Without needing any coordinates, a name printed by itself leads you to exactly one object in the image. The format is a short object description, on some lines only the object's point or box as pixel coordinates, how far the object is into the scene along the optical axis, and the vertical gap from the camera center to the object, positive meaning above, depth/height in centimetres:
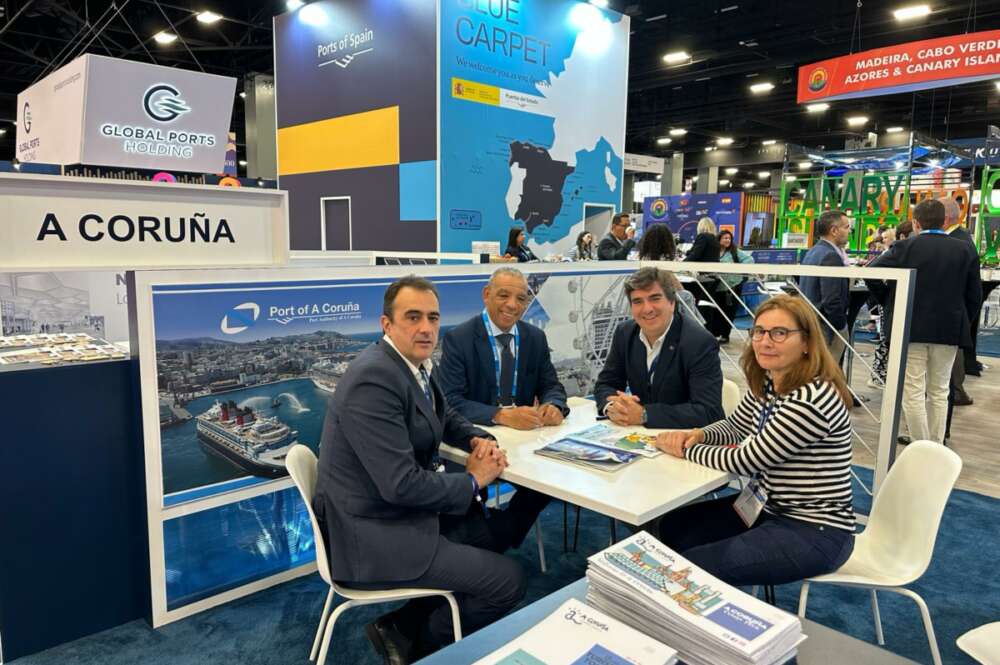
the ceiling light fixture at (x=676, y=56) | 1062 +318
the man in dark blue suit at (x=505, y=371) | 252 -50
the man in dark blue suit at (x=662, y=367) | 247 -45
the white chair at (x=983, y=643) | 140 -84
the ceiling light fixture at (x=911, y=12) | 750 +282
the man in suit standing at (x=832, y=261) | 487 -4
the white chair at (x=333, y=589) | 181 -94
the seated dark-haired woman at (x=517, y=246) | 695 +4
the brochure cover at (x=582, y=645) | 101 -62
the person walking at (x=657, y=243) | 604 +9
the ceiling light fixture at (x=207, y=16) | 916 +318
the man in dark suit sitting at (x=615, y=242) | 752 +11
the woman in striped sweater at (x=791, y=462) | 188 -61
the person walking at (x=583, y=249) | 791 +3
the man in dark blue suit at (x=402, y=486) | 177 -67
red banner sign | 636 +199
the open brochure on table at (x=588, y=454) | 199 -64
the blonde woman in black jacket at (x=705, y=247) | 746 +7
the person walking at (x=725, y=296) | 881 -58
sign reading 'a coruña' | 225 +7
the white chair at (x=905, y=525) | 189 -82
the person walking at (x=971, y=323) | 459 -45
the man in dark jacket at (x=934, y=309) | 423 -33
